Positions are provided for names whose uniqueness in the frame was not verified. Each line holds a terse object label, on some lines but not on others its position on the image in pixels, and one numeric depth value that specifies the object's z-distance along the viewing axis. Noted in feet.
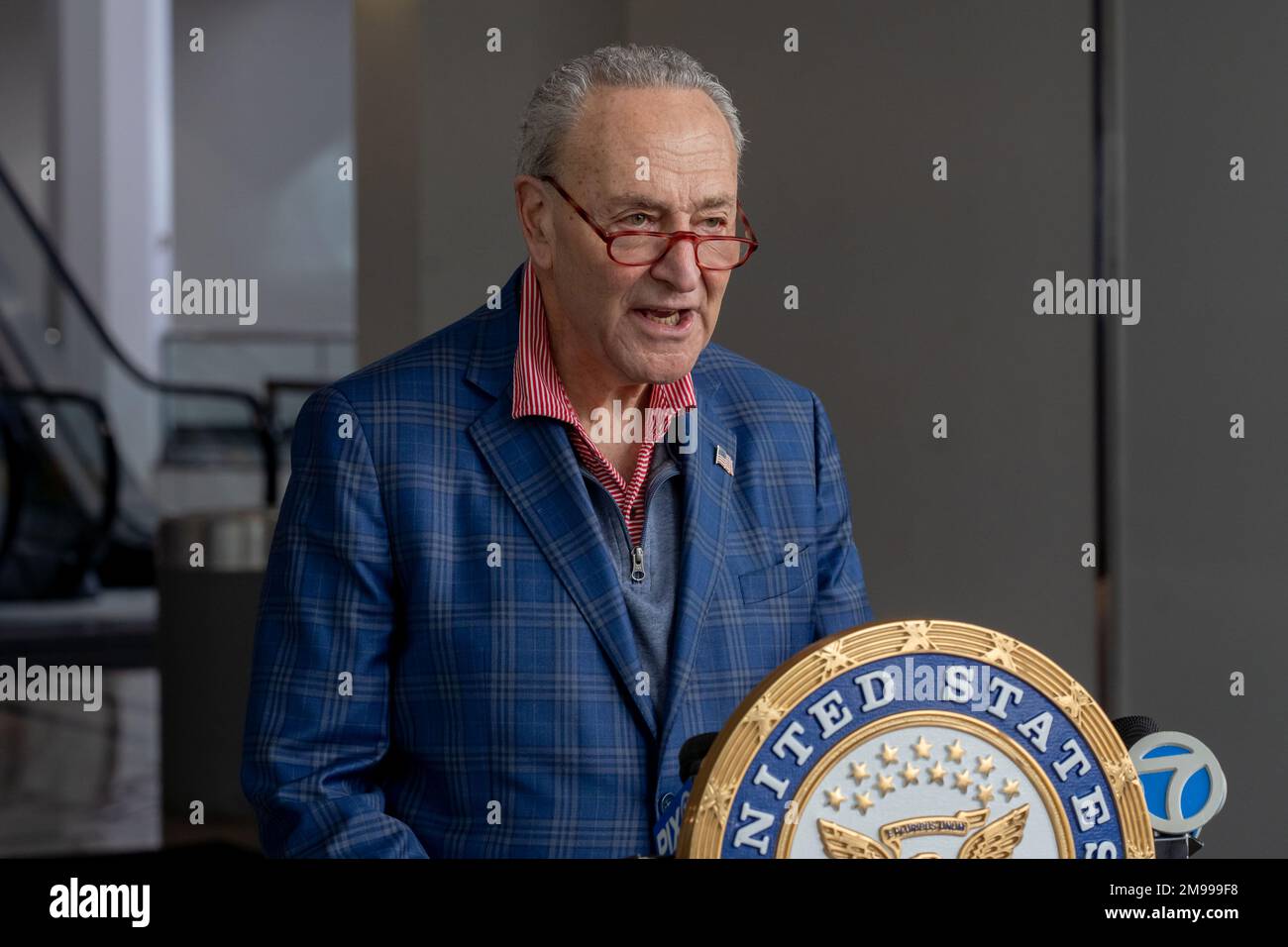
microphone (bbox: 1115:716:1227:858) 8.84
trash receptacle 23.40
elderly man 9.77
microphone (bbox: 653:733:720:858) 8.82
